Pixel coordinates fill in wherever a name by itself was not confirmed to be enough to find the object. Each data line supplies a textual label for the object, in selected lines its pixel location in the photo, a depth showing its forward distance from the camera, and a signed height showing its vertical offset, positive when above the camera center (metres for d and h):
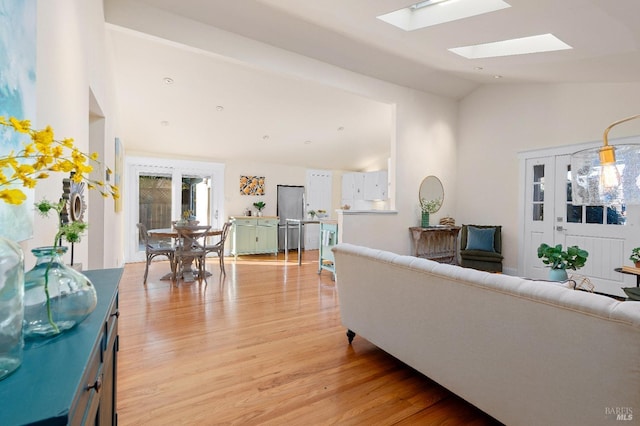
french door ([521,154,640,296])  4.62 -0.21
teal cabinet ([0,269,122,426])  0.56 -0.33
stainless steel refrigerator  8.51 +0.06
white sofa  1.32 -0.62
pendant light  2.11 +0.26
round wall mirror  6.13 +0.37
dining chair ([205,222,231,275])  5.33 -0.61
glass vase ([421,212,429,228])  6.01 -0.15
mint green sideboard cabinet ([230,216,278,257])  7.52 -0.59
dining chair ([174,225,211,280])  4.96 -0.59
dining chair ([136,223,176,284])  5.06 -0.64
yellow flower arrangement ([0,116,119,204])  0.60 +0.10
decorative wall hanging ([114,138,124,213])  4.38 +0.56
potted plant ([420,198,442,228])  6.02 +0.07
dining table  4.96 -0.83
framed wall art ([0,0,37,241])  0.97 +0.40
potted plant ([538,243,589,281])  2.78 -0.40
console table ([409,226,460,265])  5.89 -0.57
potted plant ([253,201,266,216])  8.05 +0.10
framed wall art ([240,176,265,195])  7.98 +0.58
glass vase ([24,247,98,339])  0.84 -0.23
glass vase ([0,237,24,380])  0.66 -0.21
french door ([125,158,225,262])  6.77 +0.31
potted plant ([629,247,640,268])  3.54 -0.49
